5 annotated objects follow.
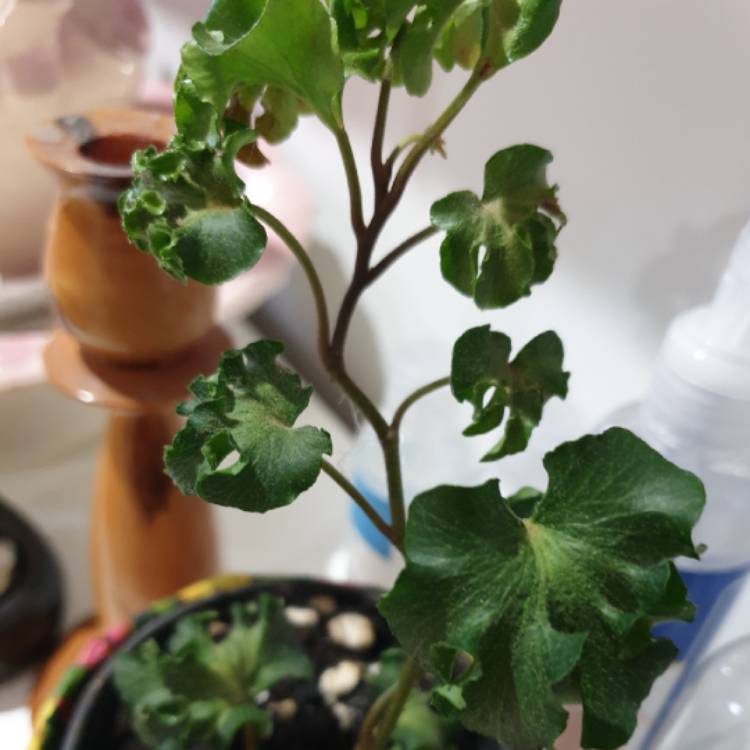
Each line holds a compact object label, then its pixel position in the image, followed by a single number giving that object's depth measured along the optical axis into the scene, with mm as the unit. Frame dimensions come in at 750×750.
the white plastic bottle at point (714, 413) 234
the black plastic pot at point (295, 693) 283
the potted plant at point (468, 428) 154
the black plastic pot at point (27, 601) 387
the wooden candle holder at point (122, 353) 289
